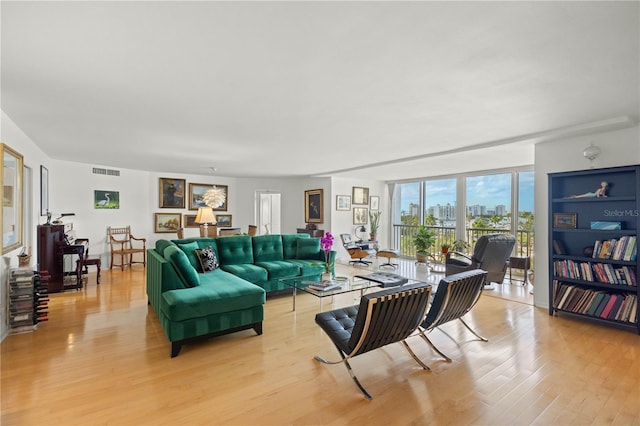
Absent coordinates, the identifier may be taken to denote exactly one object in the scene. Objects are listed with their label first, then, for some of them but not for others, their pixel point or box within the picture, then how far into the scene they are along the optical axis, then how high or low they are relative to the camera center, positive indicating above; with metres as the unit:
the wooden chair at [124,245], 6.88 -0.81
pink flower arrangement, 4.18 -0.41
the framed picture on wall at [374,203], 9.24 +0.29
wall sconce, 3.72 +0.76
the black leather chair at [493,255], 4.74 -0.67
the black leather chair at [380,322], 2.21 -0.87
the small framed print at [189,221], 8.27 -0.27
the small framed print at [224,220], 8.83 -0.25
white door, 9.45 -0.01
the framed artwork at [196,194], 8.39 +0.48
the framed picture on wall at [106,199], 6.89 +0.26
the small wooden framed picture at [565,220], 3.91 -0.08
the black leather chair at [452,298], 2.73 -0.80
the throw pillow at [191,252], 4.34 -0.59
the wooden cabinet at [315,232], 8.22 -0.54
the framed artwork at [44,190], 5.05 +0.35
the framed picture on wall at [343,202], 8.50 +0.29
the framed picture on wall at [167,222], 7.86 -0.29
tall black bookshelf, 3.45 -0.38
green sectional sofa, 2.92 -0.88
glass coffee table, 3.55 -0.93
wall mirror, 3.06 +0.13
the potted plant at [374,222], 8.98 -0.29
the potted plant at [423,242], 6.86 -0.66
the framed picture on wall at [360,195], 8.87 +0.51
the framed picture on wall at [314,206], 8.61 +0.18
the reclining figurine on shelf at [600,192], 3.64 +0.26
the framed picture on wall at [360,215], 8.86 -0.08
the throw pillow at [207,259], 4.32 -0.69
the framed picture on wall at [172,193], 7.92 +0.49
